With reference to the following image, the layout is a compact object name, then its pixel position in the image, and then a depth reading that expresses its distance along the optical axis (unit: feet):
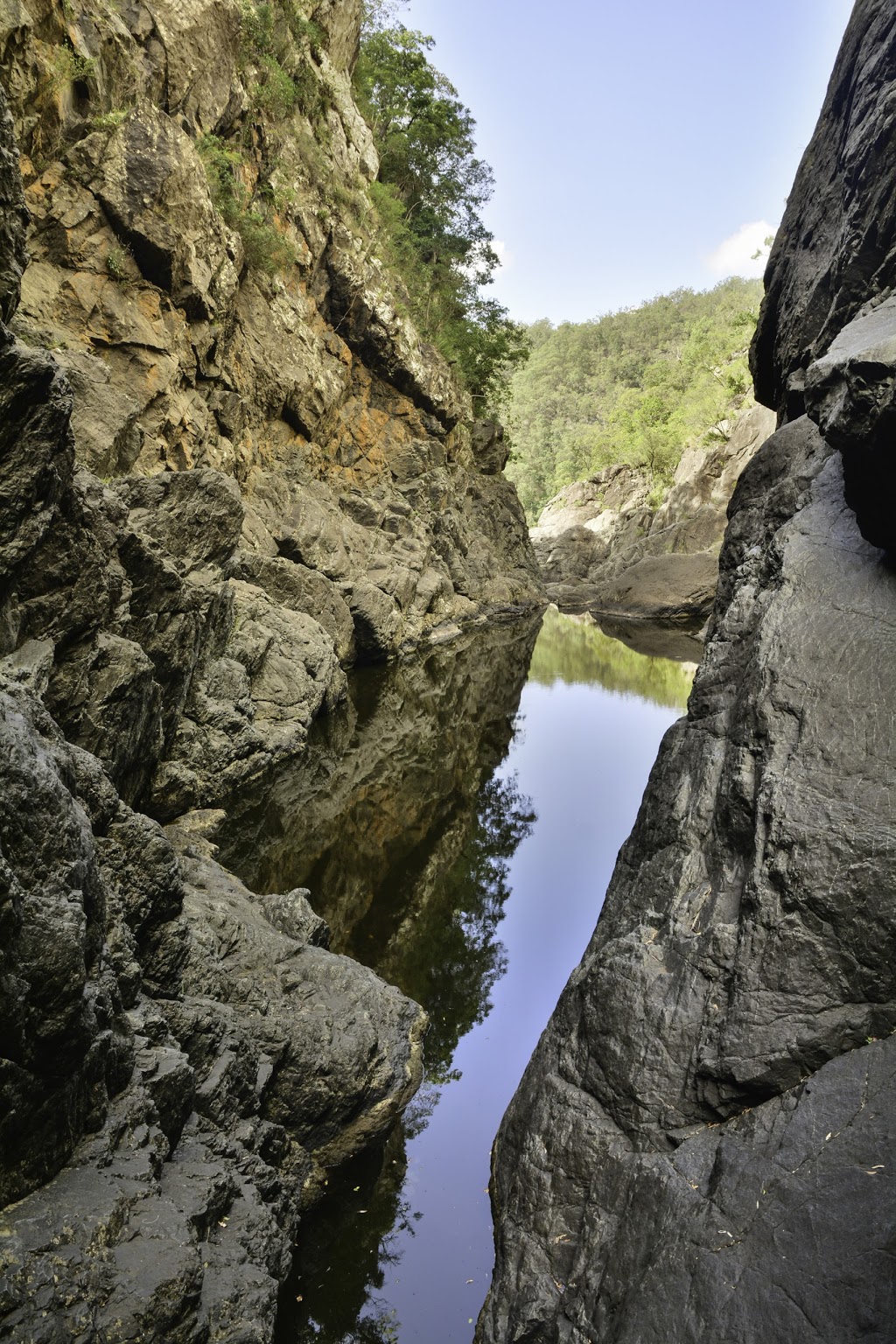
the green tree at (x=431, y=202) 109.50
